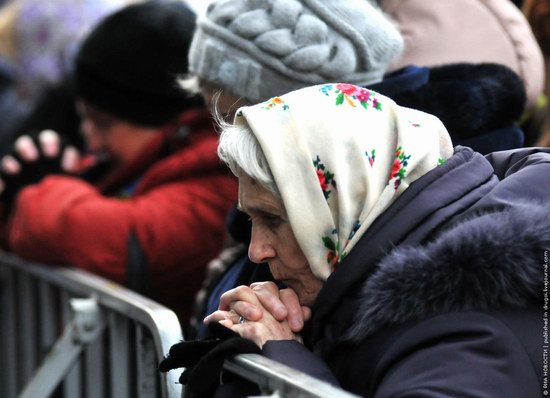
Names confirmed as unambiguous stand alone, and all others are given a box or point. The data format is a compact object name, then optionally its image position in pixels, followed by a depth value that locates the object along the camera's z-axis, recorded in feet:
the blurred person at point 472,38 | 21.86
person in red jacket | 25.43
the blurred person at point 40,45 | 36.17
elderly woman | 12.65
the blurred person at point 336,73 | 19.13
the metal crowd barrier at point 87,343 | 13.93
